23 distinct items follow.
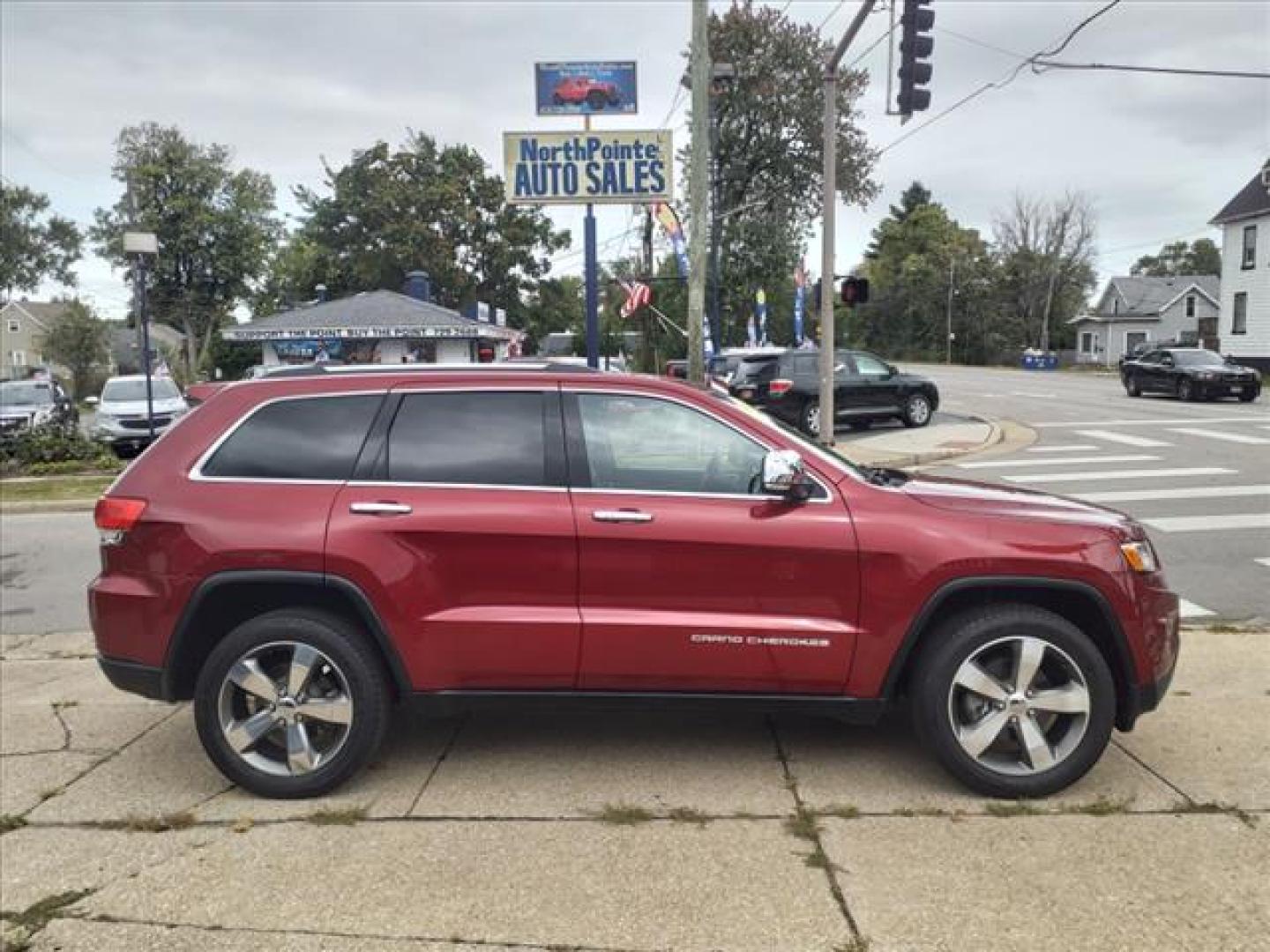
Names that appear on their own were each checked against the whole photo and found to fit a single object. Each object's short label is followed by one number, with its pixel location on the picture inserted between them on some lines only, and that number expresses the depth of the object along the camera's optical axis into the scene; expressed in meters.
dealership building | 28.30
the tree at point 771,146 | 45.22
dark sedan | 25.83
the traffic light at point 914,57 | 13.61
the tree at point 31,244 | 55.72
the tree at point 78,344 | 56.84
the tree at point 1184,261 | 100.62
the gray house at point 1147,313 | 65.94
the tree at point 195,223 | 48.47
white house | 39.34
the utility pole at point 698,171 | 15.96
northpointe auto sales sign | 17.41
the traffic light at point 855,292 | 16.97
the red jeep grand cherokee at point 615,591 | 3.80
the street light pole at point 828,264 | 15.77
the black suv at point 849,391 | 19.98
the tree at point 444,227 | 56.16
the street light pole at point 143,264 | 14.91
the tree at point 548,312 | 60.16
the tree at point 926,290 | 75.94
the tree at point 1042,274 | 73.88
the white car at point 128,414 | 20.08
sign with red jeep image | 17.67
